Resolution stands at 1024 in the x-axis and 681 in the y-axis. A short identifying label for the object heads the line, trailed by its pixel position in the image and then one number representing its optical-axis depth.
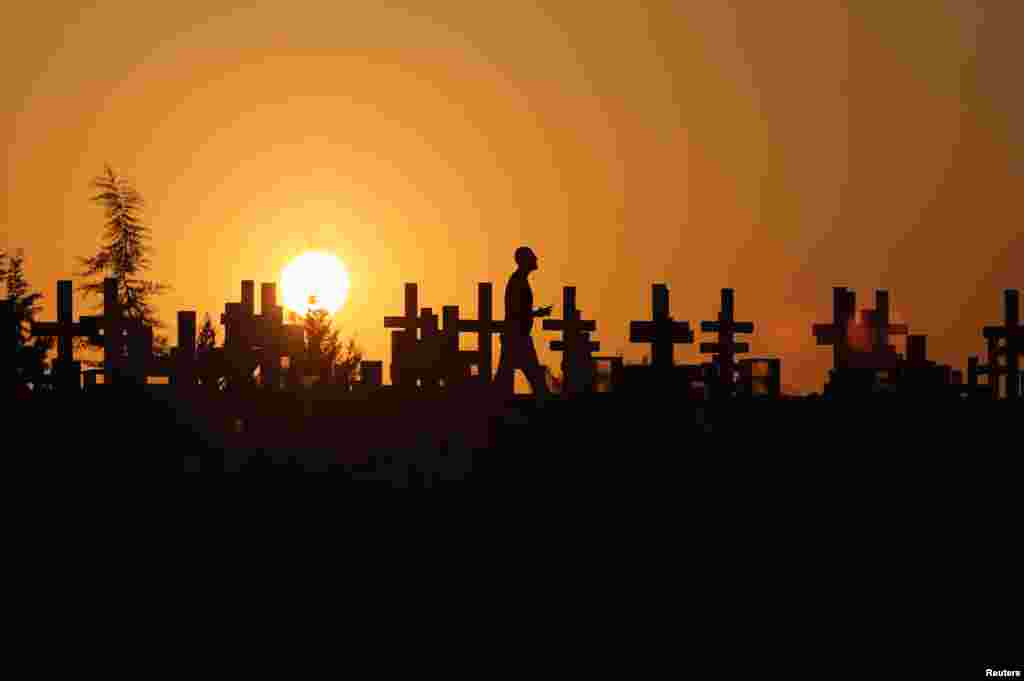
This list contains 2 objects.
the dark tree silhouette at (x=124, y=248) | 50.31
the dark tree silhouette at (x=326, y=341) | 53.13
